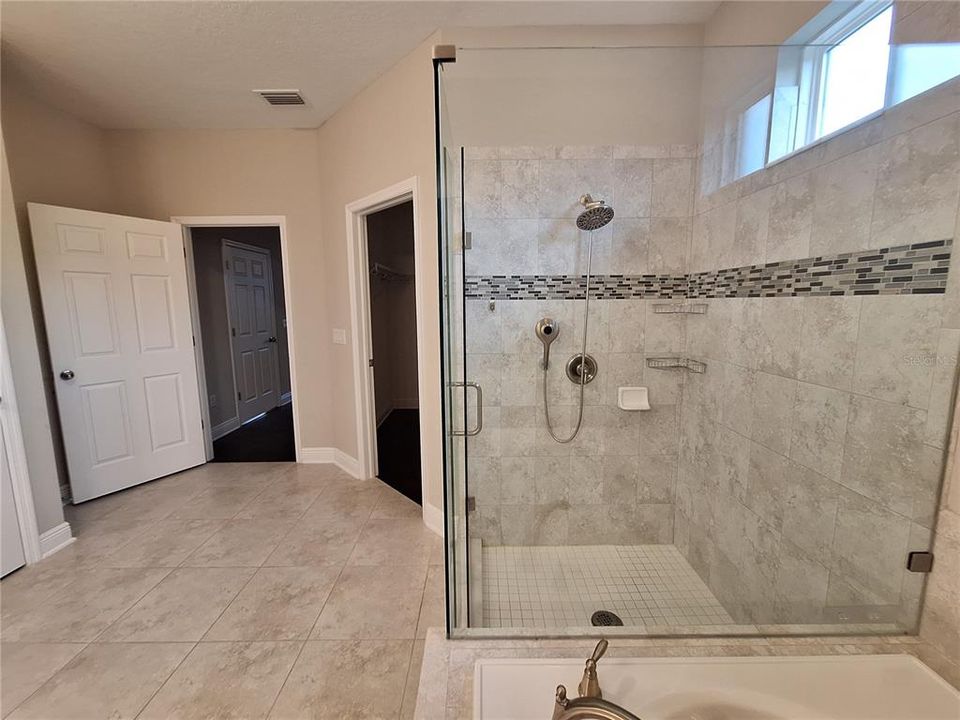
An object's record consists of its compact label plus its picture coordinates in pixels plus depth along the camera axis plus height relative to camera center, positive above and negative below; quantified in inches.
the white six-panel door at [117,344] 97.6 -8.4
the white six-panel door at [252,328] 167.5 -7.0
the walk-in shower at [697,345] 46.0 -5.8
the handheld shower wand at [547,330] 80.4 -4.0
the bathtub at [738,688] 40.3 -40.7
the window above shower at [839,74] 43.3 +30.4
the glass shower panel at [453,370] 53.0 -8.9
